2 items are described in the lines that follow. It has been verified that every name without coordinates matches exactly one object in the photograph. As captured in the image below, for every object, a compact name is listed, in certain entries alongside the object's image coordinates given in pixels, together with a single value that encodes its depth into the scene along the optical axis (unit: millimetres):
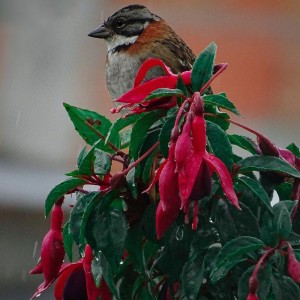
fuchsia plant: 2969
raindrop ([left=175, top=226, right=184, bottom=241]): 3005
